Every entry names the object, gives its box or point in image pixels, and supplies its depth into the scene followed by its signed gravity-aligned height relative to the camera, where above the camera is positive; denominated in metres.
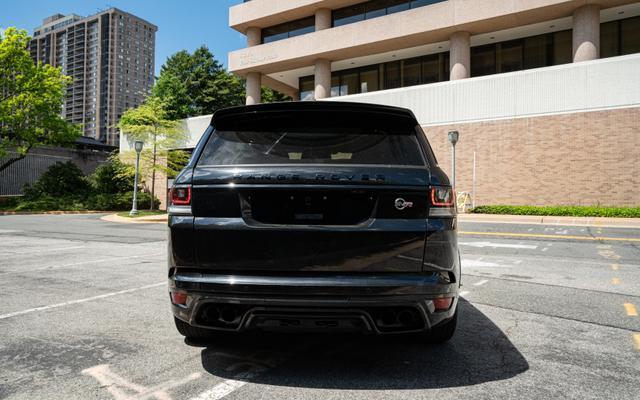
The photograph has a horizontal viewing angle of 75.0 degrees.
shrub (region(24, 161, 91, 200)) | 31.92 +1.20
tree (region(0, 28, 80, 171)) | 31.78 +7.64
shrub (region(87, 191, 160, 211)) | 29.56 -0.09
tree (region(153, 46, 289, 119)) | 44.78 +12.62
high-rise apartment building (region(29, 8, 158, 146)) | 145.38 +49.83
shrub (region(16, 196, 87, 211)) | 28.52 -0.35
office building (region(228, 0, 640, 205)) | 19.33 +8.02
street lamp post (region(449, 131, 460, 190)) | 19.55 +3.09
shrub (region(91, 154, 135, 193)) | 32.62 +1.49
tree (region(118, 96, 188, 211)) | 28.89 +4.68
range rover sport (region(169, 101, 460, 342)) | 2.44 -0.25
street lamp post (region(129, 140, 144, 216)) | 22.41 +2.66
